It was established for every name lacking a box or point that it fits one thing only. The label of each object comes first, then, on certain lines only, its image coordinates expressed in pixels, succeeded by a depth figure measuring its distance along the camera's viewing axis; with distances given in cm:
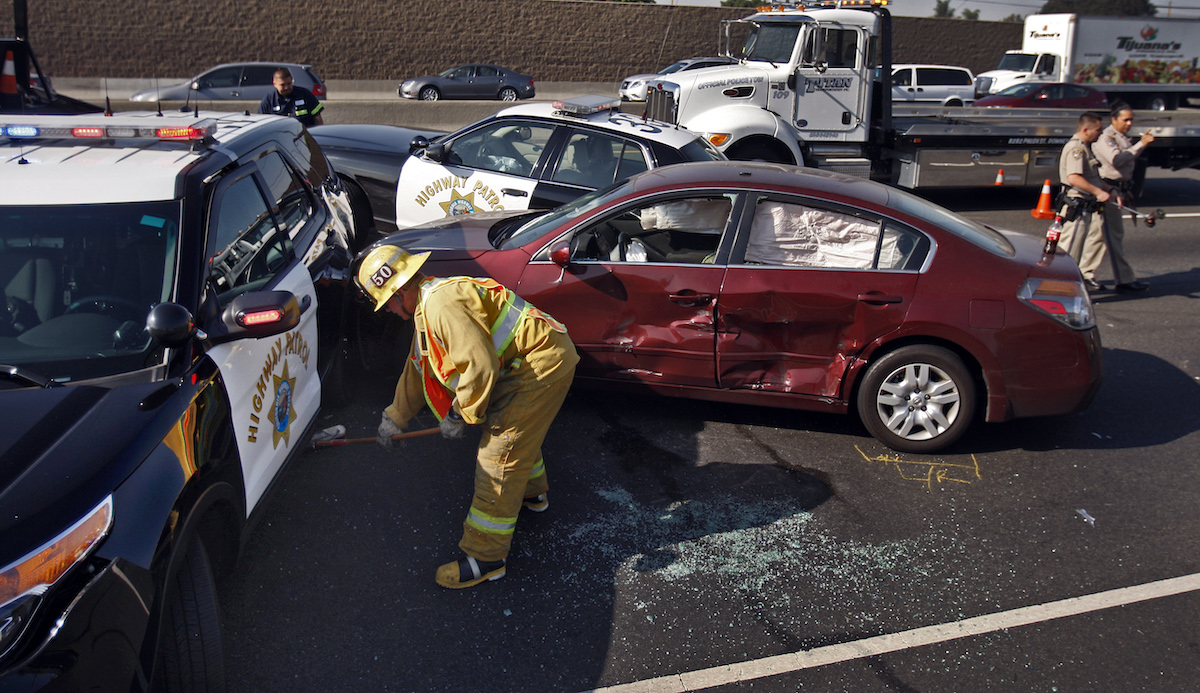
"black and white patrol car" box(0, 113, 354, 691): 222
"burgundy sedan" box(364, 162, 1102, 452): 480
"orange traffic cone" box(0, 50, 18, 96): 879
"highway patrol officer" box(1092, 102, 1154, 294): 807
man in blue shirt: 1033
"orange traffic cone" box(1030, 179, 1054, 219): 1113
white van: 2609
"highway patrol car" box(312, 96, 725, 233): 745
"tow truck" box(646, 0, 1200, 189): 1118
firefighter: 341
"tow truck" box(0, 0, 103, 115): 876
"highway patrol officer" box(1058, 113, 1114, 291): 785
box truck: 2967
